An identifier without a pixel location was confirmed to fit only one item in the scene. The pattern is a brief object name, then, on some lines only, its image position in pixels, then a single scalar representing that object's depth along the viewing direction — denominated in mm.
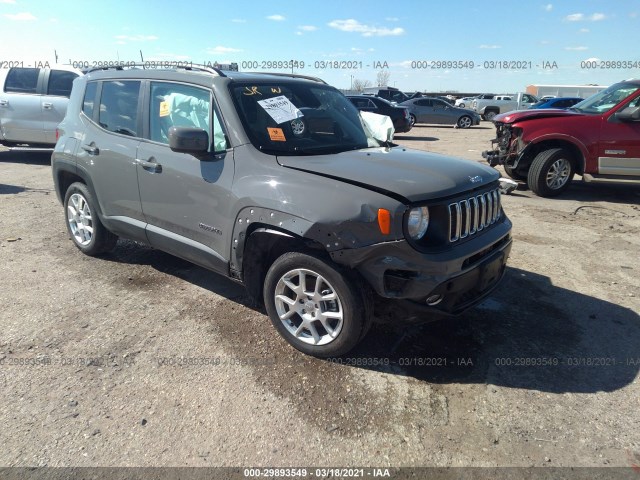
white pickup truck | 31891
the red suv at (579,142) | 7438
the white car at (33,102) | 9609
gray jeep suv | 2723
